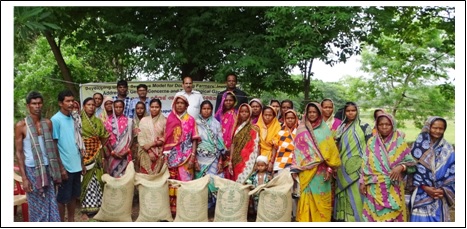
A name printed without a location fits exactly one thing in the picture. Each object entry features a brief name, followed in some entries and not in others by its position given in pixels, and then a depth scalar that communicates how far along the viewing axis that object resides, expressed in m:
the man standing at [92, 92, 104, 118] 6.26
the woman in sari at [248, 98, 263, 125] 5.77
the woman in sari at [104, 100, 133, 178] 5.98
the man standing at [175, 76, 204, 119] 6.47
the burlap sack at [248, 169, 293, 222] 4.94
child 5.42
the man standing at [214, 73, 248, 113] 6.50
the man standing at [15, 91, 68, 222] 4.32
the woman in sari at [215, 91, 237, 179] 5.77
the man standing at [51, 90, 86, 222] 4.73
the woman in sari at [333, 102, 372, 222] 4.96
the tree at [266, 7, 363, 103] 6.42
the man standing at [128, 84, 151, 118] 6.43
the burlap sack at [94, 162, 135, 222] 5.31
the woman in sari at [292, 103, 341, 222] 4.89
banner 7.54
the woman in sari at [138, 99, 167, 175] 5.75
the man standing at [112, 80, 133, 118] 6.45
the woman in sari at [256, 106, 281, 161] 5.49
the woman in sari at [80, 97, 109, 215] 5.57
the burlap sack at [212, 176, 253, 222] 5.13
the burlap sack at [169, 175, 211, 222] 5.16
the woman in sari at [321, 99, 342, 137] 5.51
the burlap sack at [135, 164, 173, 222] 5.29
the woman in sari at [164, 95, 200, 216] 5.61
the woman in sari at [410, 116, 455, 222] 4.34
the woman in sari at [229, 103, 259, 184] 5.55
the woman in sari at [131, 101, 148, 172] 6.15
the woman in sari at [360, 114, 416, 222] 4.55
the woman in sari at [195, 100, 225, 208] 5.67
